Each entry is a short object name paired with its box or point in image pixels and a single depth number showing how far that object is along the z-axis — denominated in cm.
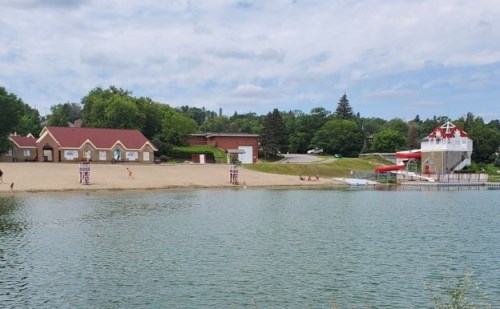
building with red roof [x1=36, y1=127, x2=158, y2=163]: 8238
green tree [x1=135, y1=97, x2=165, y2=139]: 10381
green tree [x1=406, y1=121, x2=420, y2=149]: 12950
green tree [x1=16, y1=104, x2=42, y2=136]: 11356
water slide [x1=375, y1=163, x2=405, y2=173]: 8700
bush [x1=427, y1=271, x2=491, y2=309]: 1654
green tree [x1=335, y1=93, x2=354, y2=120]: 15598
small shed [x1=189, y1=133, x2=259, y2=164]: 10106
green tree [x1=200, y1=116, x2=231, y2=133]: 17641
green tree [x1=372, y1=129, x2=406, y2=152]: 12469
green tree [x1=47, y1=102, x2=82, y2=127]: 12485
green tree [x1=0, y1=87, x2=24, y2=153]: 7919
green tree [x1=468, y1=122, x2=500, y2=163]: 10619
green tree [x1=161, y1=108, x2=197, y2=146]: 9838
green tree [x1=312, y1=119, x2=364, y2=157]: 12394
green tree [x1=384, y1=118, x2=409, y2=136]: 16512
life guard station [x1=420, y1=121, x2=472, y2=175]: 8956
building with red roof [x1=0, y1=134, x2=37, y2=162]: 8358
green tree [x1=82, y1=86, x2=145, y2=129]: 9806
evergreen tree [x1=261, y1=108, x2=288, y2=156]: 10688
